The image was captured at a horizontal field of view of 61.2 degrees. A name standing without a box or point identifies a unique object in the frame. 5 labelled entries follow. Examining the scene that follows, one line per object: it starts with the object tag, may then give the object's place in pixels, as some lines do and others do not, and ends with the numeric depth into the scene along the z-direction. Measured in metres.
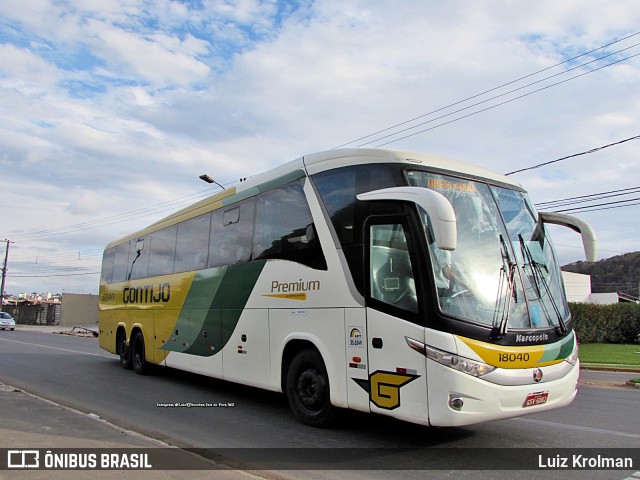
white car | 40.75
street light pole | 25.03
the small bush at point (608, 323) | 33.47
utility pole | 63.20
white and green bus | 5.61
